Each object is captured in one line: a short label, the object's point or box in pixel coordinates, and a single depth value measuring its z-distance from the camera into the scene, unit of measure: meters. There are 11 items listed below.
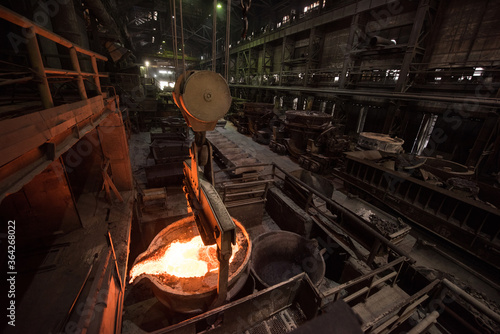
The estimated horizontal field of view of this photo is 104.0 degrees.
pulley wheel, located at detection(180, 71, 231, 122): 1.59
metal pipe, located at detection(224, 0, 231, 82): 2.55
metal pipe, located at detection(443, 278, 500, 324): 2.10
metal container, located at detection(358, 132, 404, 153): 8.28
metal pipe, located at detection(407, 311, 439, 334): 2.29
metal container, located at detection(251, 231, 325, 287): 4.15
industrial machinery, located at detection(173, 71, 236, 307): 1.61
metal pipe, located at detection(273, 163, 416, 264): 3.09
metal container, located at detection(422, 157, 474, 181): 6.56
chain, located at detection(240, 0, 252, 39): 3.36
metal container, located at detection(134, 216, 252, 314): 2.60
